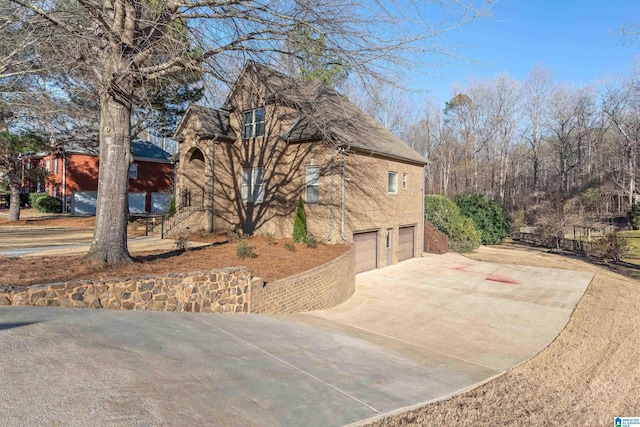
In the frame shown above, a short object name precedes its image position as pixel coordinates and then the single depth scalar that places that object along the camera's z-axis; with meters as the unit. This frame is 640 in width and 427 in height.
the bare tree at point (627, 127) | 33.88
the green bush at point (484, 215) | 27.12
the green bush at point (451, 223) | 23.42
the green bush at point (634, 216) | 33.12
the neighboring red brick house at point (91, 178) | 27.62
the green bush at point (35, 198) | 27.78
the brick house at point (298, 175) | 14.77
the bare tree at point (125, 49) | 7.46
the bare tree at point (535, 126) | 42.95
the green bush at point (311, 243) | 13.54
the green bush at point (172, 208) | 17.94
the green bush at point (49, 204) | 27.39
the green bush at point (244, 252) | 10.36
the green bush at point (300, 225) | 14.53
